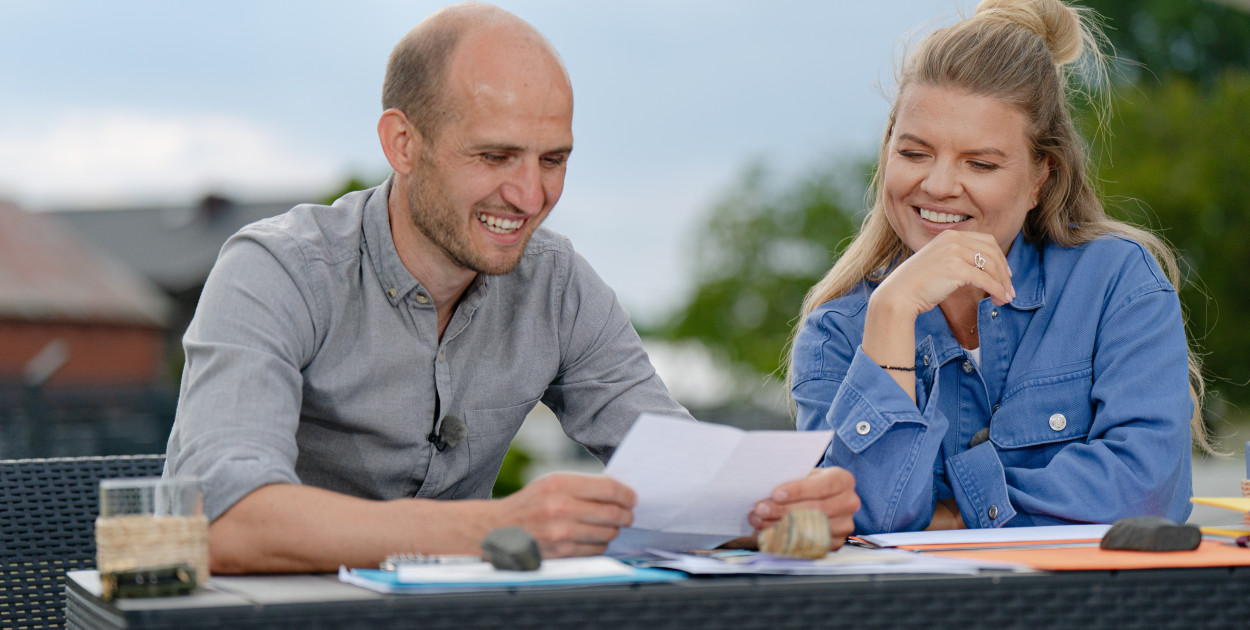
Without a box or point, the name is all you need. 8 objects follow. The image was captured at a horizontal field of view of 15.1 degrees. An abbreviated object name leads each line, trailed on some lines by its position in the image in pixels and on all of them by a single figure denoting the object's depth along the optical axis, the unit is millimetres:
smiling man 3901
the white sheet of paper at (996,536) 3889
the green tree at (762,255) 40740
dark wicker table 3611
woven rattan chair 4056
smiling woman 4072
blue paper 3640
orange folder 3726
